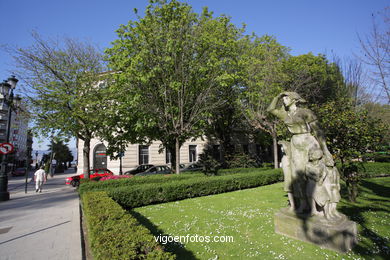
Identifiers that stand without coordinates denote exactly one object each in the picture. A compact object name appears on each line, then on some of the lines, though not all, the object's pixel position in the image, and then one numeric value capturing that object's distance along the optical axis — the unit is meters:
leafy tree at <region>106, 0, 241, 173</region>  12.11
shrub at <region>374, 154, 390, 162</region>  19.94
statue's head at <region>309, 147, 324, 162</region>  4.92
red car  18.42
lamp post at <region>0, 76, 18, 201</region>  12.51
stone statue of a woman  4.83
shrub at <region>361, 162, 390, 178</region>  17.05
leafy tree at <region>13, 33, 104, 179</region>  14.23
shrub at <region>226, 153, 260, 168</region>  20.16
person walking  15.78
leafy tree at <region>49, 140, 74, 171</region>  55.38
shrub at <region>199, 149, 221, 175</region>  17.23
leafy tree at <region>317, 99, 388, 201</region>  8.24
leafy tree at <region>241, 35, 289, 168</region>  17.03
